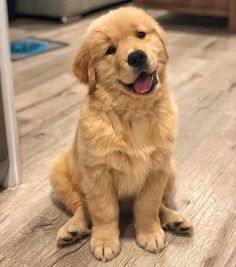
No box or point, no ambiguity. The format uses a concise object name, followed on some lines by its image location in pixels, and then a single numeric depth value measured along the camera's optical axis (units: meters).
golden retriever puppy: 1.02
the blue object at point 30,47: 2.84
